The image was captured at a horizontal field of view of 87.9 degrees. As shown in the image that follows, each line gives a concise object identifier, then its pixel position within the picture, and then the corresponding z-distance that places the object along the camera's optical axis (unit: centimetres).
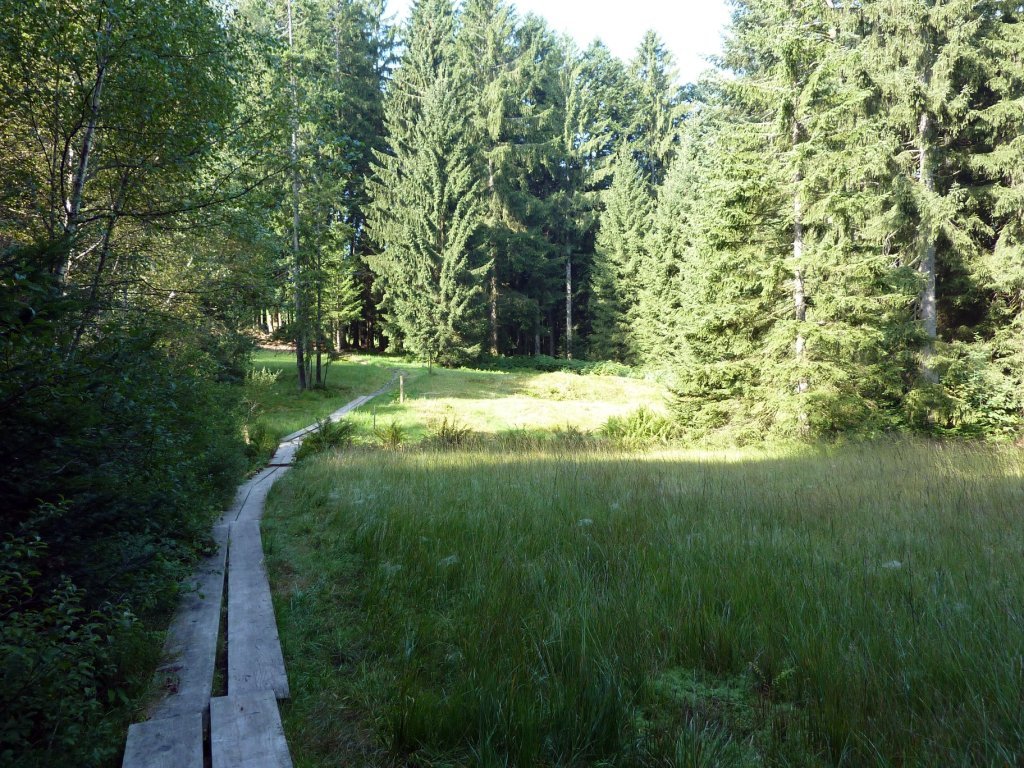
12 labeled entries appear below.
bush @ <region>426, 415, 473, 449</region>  1335
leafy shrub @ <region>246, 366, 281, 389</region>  2102
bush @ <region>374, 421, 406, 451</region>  1309
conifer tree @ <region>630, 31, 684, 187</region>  4475
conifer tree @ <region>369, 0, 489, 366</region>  3378
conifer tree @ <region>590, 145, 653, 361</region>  3834
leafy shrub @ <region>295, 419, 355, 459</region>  1174
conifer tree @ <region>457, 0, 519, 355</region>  3931
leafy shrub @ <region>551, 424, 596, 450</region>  1284
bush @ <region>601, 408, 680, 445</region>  1558
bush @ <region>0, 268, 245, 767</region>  184
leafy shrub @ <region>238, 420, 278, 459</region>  1125
